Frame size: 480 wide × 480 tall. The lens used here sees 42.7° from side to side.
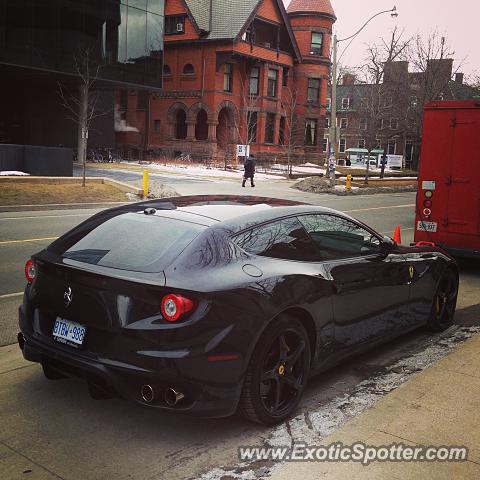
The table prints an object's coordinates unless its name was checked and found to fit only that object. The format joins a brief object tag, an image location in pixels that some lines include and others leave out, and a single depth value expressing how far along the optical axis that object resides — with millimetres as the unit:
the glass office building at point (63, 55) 31297
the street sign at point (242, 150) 40162
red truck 9984
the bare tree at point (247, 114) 47875
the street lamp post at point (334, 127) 29750
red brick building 46656
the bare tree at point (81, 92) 33500
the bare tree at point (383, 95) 41219
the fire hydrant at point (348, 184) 31489
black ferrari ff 3641
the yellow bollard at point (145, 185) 22688
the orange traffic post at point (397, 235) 11320
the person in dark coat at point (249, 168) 31000
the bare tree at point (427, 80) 42812
